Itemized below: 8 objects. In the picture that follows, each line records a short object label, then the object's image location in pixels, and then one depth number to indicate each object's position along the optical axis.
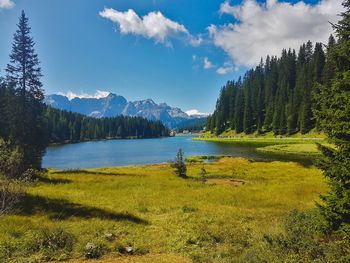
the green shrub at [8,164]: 19.56
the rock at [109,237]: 14.57
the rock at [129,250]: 13.06
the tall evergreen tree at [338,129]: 12.64
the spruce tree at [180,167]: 42.68
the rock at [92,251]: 12.45
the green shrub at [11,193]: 17.58
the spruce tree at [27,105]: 38.25
